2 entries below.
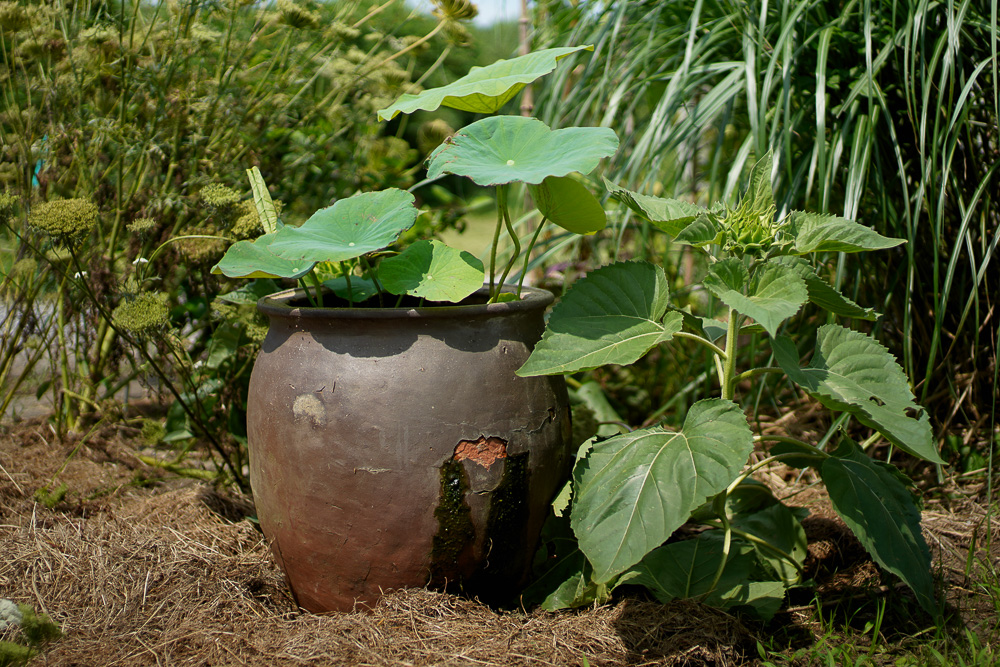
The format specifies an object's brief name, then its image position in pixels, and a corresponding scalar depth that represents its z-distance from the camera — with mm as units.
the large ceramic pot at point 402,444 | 1373
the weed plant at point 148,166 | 1958
